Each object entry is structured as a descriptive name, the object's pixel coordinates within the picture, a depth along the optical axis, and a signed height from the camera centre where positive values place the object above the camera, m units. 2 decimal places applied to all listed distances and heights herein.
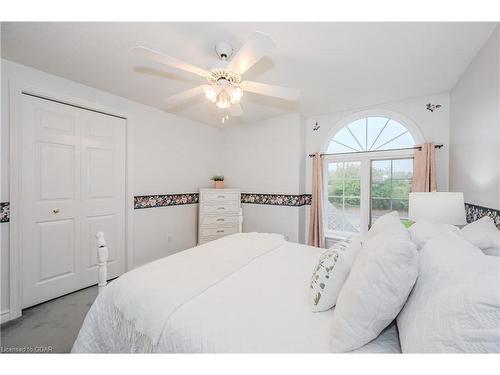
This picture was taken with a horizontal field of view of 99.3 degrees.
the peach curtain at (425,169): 2.50 +0.21
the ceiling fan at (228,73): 1.28 +0.81
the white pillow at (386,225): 1.24 -0.24
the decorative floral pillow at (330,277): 1.03 -0.46
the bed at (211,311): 0.86 -0.60
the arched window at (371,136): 2.84 +0.71
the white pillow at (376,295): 0.76 -0.40
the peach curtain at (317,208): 3.24 -0.34
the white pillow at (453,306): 0.56 -0.35
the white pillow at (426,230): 1.15 -0.27
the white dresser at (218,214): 3.40 -0.45
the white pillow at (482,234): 1.05 -0.25
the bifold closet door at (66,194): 2.06 -0.09
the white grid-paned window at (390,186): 2.83 +0.00
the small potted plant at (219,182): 3.70 +0.07
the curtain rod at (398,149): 2.57 +0.49
